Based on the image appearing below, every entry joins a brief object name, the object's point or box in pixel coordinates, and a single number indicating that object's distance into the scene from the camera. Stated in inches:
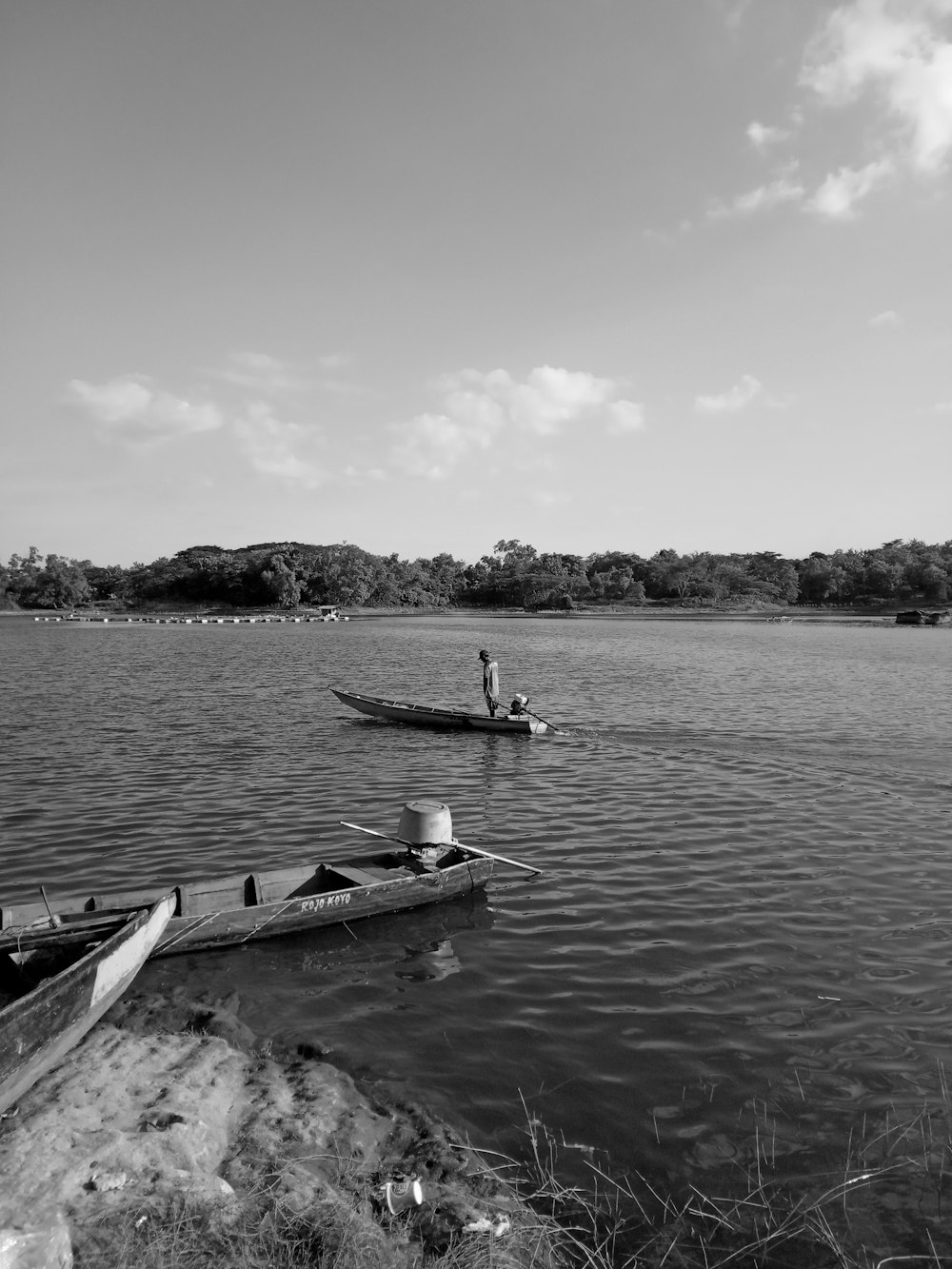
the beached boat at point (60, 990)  254.4
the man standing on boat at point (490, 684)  1022.4
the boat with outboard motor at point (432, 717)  974.4
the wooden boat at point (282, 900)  367.6
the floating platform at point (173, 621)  4629.7
